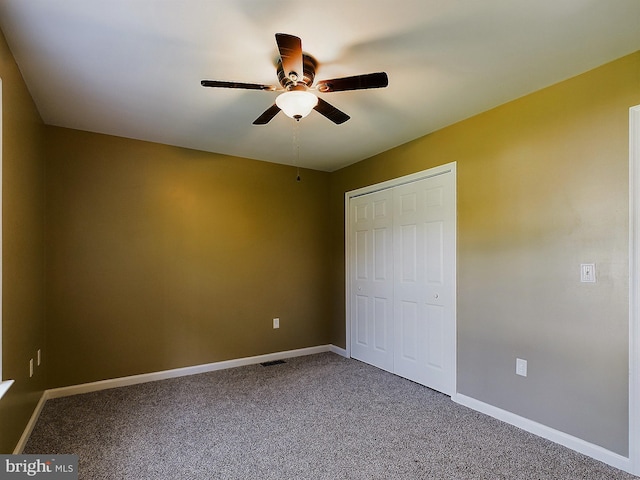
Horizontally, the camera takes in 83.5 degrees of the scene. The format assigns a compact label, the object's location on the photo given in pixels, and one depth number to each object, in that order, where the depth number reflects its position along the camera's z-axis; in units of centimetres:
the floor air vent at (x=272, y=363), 397
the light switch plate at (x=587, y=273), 219
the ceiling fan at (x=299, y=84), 169
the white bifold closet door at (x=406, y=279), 314
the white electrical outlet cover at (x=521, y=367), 252
